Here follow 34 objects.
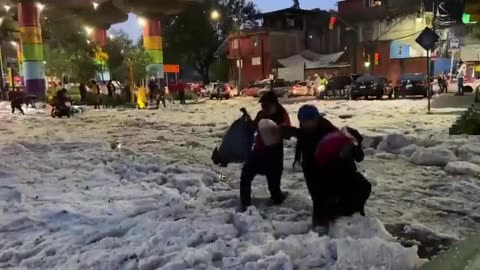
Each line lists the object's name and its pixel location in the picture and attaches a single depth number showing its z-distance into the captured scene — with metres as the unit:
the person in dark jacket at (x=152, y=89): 30.71
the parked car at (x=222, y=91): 40.25
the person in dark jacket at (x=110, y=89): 30.81
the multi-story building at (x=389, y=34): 41.16
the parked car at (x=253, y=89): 40.59
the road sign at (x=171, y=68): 42.66
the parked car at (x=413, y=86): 28.58
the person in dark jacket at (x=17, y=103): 24.82
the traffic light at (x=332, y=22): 46.88
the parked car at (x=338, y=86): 32.94
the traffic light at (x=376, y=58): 42.91
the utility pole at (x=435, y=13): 38.18
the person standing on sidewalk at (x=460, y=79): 25.92
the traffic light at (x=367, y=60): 43.34
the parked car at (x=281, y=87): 39.34
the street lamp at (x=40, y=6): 28.51
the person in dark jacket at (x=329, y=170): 4.76
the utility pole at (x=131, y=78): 32.11
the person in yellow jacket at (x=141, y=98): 27.45
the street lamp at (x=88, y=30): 36.31
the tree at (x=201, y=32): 58.47
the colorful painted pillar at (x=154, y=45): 33.91
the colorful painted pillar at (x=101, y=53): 35.99
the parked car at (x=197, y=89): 44.63
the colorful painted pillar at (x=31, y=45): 28.14
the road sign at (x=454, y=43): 31.76
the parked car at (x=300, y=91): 37.94
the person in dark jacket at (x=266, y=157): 5.93
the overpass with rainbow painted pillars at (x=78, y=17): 28.34
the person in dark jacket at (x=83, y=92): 30.27
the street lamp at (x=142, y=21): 33.25
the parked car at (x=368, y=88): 29.16
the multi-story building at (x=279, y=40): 51.03
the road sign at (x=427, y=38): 16.70
